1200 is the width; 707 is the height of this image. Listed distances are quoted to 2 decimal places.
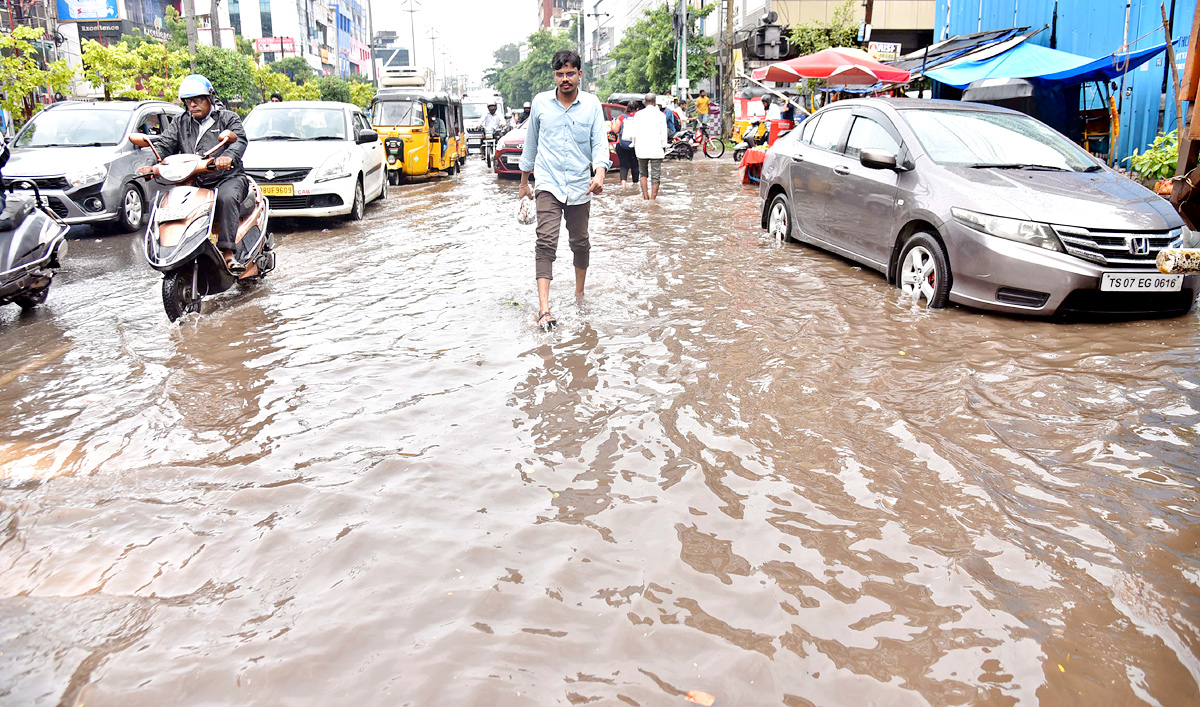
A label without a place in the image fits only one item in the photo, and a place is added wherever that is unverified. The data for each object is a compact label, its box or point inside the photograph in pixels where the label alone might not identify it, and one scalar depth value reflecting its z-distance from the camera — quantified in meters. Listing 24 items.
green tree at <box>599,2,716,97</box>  44.66
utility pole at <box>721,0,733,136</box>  28.38
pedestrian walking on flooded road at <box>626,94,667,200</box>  13.88
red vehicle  18.97
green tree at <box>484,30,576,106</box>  96.88
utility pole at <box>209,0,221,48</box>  36.19
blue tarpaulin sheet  13.52
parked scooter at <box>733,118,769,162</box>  17.27
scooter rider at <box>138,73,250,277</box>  6.75
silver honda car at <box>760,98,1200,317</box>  5.90
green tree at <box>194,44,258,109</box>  45.41
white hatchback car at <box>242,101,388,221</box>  11.23
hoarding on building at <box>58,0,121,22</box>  55.34
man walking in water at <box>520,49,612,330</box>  6.26
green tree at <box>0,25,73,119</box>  16.80
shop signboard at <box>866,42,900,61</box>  21.72
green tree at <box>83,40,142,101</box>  19.91
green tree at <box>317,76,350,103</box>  62.62
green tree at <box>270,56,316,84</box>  62.81
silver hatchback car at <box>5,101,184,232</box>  10.50
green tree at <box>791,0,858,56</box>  26.92
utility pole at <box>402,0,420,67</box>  75.13
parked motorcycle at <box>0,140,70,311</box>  6.53
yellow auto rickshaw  18.31
